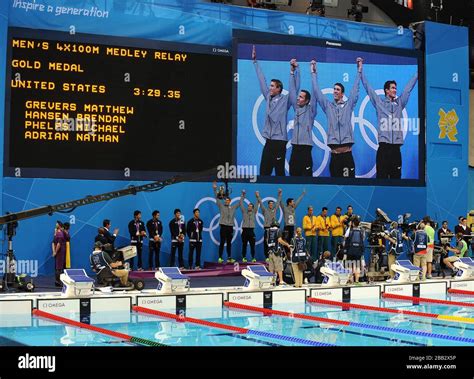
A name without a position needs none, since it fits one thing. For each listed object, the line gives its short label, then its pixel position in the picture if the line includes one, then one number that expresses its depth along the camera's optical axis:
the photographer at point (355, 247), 19.12
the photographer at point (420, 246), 20.81
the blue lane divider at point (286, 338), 11.12
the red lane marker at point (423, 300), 16.70
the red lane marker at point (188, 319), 12.70
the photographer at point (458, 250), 22.09
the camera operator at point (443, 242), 22.50
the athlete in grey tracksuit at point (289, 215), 23.42
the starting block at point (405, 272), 19.42
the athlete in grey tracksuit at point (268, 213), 23.03
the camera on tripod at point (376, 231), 20.19
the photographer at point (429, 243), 21.25
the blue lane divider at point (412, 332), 11.76
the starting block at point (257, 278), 17.12
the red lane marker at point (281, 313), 13.81
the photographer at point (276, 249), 18.75
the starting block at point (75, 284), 15.27
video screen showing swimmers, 23.86
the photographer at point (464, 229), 23.91
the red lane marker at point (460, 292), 19.16
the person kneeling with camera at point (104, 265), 16.81
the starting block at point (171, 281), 16.33
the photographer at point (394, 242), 20.22
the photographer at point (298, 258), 18.09
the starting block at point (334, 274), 18.03
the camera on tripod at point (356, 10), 26.58
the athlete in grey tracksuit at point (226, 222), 22.69
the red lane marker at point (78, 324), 11.80
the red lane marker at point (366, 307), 14.90
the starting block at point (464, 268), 20.58
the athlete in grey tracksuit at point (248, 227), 22.97
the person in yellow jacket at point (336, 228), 23.77
